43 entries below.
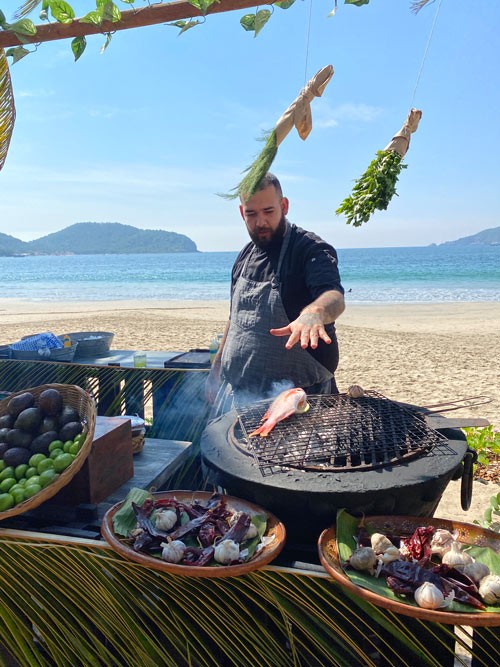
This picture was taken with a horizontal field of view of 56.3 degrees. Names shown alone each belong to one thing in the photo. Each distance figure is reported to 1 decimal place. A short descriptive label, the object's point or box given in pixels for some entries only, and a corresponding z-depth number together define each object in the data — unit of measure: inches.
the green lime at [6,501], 75.7
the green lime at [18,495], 77.2
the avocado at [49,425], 94.3
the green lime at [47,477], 79.4
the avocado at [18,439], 91.0
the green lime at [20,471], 84.5
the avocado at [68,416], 94.6
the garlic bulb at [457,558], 62.7
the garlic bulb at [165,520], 72.4
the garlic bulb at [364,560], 62.2
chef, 115.3
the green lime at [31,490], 77.2
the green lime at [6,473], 84.0
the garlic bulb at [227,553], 63.6
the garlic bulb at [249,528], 69.5
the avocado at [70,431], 90.2
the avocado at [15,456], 87.0
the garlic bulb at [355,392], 106.7
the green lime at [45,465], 83.2
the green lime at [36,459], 85.4
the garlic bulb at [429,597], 55.4
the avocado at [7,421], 95.1
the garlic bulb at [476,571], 60.7
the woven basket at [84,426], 75.1
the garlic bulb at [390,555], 63.5
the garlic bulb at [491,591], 57.0
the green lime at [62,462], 82.0
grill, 72.7
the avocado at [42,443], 90.2
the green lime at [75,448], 85.2
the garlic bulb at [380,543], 65.4
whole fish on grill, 90.7
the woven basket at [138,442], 113.0
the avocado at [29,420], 93.5
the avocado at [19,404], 96.7
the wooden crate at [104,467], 87.8
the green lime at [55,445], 88.7
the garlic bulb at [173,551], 64.7
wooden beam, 66.3
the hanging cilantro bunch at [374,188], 103.6
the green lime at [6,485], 81.1
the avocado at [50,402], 96.7
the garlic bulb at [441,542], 66.1
